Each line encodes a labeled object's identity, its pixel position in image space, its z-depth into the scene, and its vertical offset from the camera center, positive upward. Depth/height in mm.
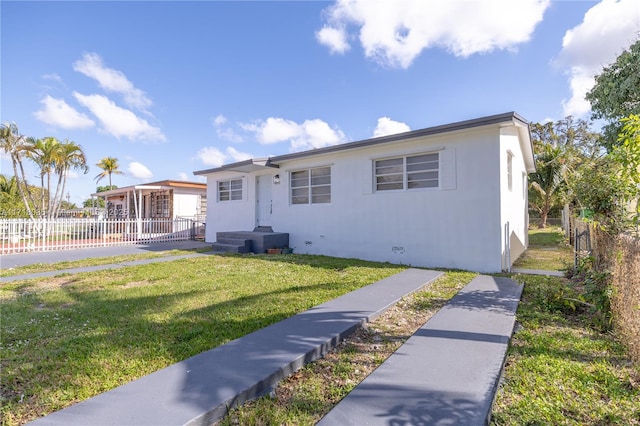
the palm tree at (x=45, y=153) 15820 +3598
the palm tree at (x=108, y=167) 30062 +5416
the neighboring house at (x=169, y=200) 19453 +1433
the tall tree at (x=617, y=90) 10422 +4613
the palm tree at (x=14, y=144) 15016 +3924
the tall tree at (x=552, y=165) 18484 +3209
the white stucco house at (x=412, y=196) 7523 +690
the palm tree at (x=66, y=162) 16656 +3379
